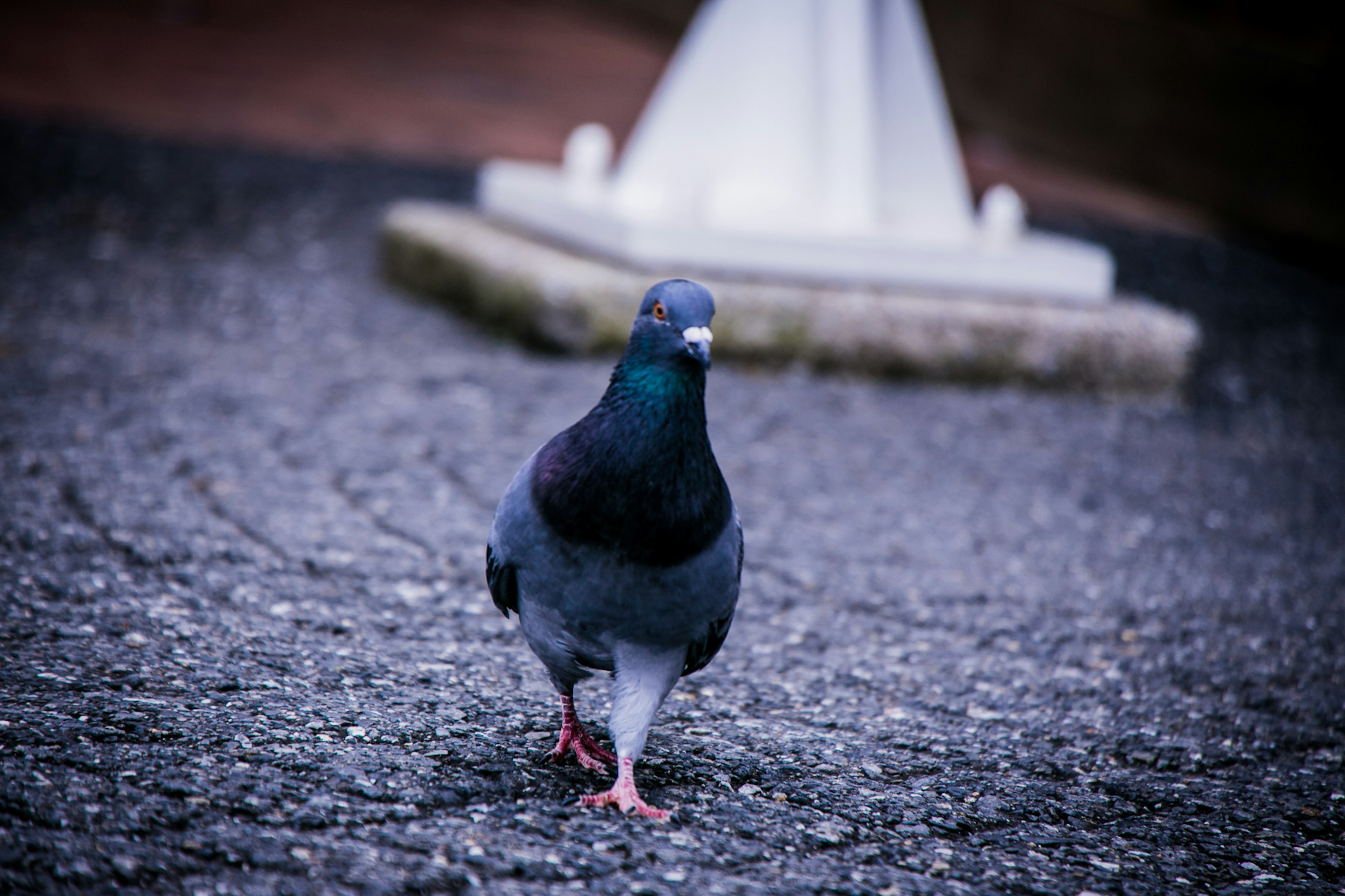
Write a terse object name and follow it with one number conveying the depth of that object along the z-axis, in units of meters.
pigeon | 4.99
